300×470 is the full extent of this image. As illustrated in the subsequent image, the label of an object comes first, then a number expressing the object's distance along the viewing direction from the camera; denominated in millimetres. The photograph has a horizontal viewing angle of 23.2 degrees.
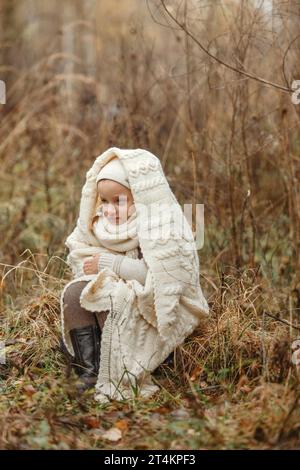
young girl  3752
